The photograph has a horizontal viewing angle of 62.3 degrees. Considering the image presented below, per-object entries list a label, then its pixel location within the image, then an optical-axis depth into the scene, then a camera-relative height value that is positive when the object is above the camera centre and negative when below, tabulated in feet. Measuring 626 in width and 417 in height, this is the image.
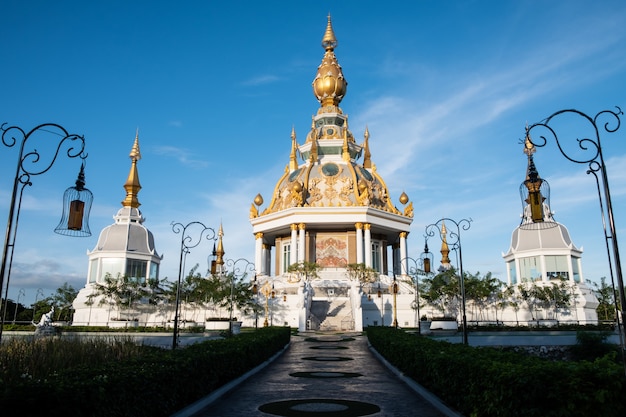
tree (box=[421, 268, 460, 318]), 134.82 +8.40
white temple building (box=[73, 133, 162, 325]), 151.02 +20.52
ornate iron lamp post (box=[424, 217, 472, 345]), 70.33 +12.79
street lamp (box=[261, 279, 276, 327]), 135.66 +9.05
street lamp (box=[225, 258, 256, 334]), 86.35 +13.54
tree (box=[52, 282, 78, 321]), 173.78 +8.00
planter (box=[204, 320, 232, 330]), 106.73 -0.10
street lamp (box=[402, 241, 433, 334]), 102.69 +12.43
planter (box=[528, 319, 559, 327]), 128.28 +0.75
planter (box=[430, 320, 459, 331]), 110.11 -0.03
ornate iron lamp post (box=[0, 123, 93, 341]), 35.73 +8.88
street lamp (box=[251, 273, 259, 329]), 136.19 +8.70
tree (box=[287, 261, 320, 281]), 150.82 +15.80
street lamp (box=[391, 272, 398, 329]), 129.55 +6.90
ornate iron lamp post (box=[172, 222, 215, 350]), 70.06 +11.26
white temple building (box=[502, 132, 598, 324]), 146.00 +18.29
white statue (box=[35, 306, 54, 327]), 100.23 +0.62
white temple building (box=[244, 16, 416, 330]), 141.90 +33.44
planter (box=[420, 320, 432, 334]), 90.89 -0.37
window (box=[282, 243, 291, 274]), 187.56 +24.66
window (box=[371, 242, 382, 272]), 186.37 +24.45
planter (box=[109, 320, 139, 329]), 134.90 +0.35
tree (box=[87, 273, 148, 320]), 147.13 +8.82
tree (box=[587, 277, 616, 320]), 166.71 +8.68
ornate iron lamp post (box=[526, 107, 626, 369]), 31.19 +9.40
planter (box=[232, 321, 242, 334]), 95.57 -0.45
